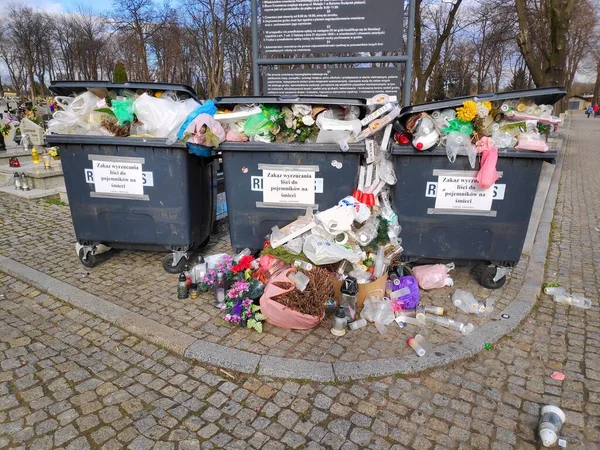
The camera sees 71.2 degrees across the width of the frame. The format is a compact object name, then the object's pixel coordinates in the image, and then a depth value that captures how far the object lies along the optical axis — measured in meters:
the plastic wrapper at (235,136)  3.62
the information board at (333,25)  4.61
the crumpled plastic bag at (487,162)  3.20
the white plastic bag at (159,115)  3.64
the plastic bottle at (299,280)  2.99
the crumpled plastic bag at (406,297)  3.36
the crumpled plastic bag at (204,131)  3.49
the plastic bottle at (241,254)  3.68
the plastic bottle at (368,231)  3.38
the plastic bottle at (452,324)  3.06
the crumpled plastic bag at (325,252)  3.18
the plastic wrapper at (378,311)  3.19
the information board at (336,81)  4.84
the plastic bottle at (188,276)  3.69
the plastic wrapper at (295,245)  3.37
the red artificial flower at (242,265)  3.56
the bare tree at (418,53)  15.33
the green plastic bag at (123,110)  3.73
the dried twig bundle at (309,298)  2.97
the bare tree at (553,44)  9.48
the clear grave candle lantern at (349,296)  3.15
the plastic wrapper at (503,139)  3.27
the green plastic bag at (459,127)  3.28
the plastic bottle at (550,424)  2.08
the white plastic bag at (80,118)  3.79
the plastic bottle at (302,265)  3.15
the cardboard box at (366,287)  3.34
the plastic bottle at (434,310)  3.30
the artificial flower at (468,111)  3.19
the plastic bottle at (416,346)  2.76
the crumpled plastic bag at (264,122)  3.52
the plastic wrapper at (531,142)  3.20
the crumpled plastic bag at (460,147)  3.24
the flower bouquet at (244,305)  3.10
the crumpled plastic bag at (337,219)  3.32
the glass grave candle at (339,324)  3.01
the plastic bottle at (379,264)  3.37
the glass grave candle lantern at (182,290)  3.55
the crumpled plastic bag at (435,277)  3.69
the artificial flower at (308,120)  3.43
